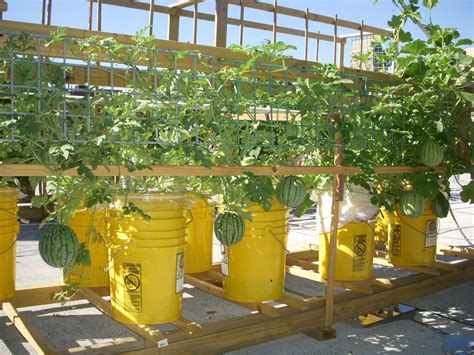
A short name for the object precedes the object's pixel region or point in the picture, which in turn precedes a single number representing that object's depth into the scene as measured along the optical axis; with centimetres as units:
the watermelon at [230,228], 304
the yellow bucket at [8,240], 321
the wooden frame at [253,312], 271
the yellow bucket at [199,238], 399
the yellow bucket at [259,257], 329
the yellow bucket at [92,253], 359
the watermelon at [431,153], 376
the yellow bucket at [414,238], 425
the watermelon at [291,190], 317
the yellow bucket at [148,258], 281
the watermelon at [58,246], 251
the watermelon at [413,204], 384
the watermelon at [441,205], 409
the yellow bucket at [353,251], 384
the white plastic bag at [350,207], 380
